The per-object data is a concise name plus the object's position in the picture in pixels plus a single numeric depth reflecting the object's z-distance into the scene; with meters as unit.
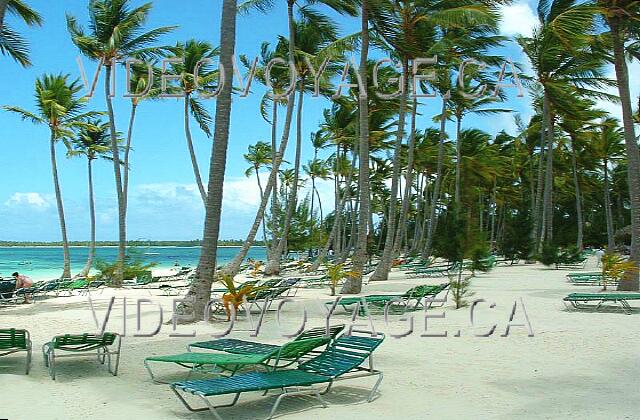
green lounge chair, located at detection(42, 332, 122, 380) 7.04
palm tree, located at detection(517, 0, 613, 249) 28.03
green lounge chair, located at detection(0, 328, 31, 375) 7.22
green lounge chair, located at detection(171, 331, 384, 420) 5.31
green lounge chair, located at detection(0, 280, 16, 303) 16.42
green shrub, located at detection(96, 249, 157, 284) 22.89
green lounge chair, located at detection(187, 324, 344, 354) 7.13
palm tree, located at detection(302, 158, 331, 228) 56.62
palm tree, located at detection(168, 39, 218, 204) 25.11
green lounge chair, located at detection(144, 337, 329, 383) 6.12
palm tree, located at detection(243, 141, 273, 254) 52.62
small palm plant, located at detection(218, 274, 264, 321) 11.40
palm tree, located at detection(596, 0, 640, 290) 15.10
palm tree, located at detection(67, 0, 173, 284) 23.53
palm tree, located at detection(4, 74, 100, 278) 27.24
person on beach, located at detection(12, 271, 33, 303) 18.14
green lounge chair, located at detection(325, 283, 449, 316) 12.38
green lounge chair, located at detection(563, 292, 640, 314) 12.24
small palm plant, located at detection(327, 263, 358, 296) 16.69
